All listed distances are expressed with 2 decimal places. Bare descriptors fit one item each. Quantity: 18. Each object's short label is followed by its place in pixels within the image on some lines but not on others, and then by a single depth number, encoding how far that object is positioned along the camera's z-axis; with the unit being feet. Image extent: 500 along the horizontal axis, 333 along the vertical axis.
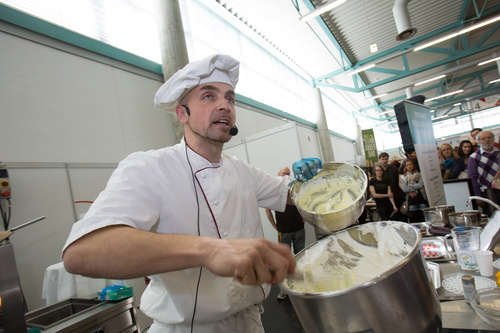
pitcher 4.11
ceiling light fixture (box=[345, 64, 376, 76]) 22.22
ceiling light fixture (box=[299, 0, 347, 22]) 14.24
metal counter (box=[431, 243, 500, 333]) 2.76
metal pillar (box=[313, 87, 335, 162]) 28.25
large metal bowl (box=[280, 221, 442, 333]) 1.76
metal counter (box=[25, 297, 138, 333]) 5.13
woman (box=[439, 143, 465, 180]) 14.76
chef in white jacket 1.99
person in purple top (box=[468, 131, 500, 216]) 11.08
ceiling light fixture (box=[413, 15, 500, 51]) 19.10
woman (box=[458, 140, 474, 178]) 14.70
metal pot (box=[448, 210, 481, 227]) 5.48
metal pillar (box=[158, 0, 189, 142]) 10.86
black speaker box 10.84
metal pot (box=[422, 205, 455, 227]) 6.63
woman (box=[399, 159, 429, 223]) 12.58
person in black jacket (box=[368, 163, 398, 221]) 14.88
